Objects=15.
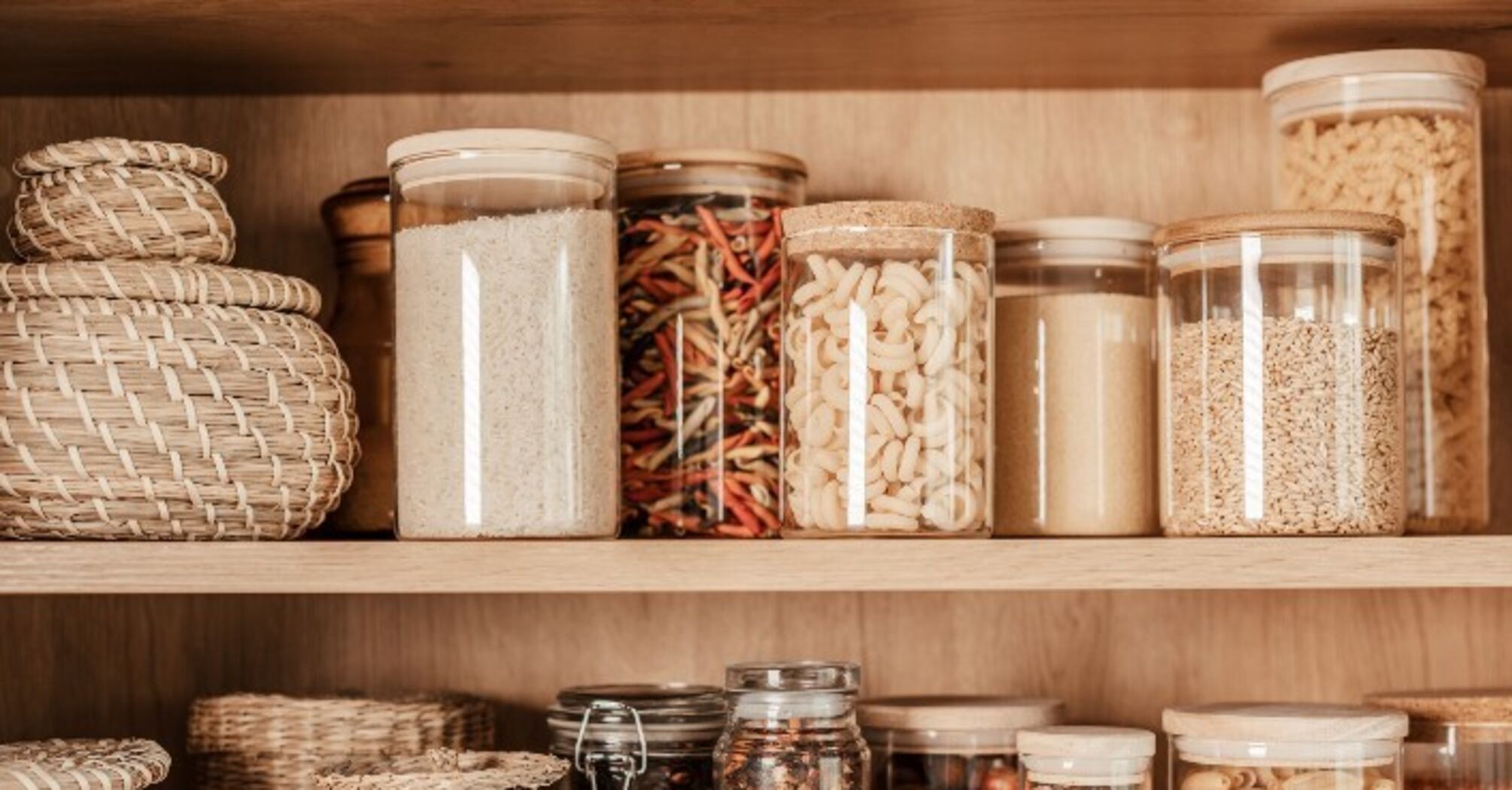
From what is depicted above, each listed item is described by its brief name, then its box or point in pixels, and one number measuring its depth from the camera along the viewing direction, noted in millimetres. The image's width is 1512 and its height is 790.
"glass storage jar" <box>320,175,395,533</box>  1225
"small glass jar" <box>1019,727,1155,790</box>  1079
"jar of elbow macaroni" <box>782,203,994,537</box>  1096
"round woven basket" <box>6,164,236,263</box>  1113
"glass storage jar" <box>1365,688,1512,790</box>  1145
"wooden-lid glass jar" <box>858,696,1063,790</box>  1169
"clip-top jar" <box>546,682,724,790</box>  1155
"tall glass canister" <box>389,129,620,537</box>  1068
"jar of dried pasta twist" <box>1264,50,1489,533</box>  1157
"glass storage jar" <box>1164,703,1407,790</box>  1084
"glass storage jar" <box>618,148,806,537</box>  1163
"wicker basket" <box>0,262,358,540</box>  1073
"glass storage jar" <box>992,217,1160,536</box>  1160
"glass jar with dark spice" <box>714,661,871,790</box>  1078
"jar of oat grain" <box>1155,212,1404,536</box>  1080
